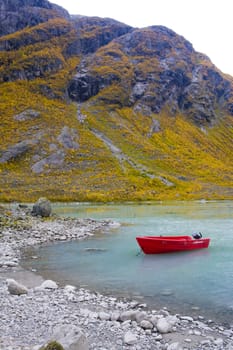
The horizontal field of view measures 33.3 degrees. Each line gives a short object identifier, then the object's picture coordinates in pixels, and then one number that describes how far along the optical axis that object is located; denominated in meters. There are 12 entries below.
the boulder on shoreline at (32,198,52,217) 48.94
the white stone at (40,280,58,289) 18.14
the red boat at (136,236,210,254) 28.48
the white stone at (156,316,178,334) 12.89
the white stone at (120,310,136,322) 13.80
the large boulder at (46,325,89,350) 10.06
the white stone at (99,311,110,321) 13.92
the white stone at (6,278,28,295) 16.77
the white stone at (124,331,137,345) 11.91
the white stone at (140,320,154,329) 13.16
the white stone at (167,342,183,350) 11.55
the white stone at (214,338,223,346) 12.06
